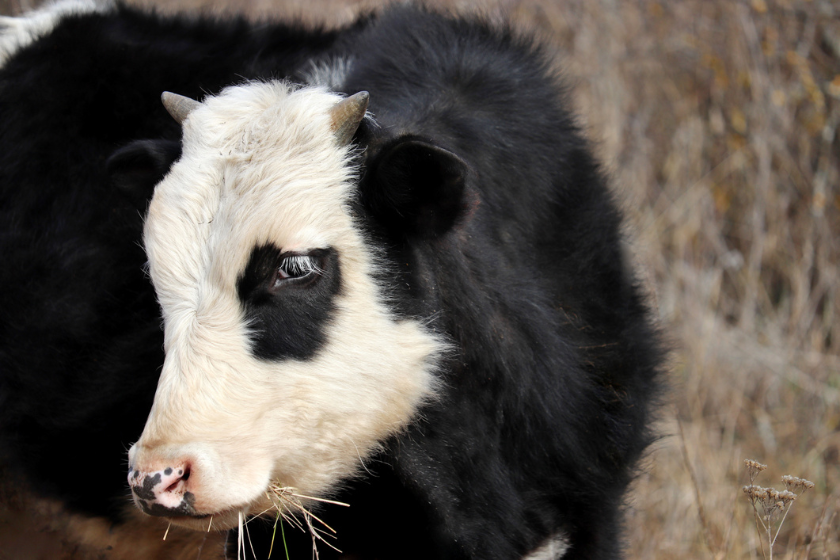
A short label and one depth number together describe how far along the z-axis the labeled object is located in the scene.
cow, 4.57
